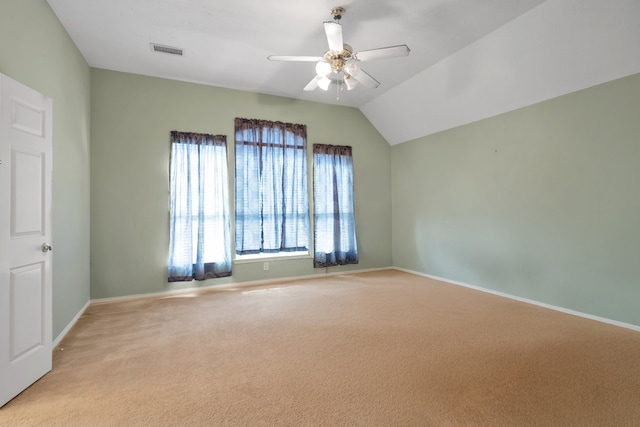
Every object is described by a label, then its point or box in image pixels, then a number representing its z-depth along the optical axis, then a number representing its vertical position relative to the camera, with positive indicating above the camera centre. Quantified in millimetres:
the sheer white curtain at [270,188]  4844 +546
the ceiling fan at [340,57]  2672 +1509
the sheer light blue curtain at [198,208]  4410 +207
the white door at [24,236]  1930 -79
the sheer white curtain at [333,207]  5395 +232
